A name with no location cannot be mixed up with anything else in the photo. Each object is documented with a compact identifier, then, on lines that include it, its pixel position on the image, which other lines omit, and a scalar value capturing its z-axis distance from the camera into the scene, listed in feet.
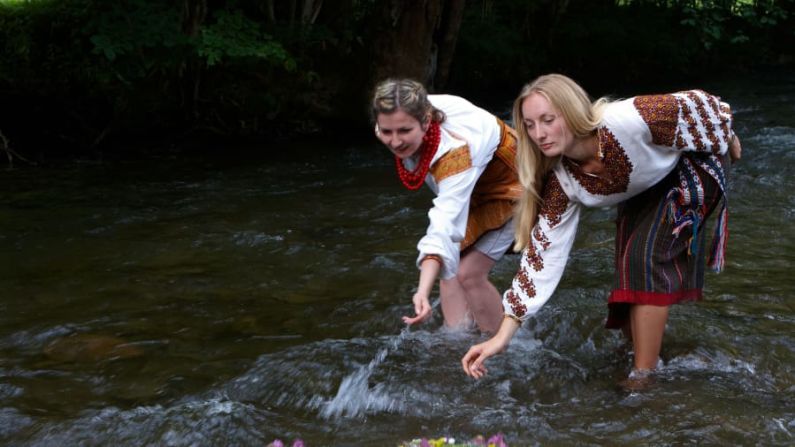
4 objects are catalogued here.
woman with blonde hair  10.52
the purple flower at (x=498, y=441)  6.45
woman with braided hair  11.34
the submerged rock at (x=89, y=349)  14.37
